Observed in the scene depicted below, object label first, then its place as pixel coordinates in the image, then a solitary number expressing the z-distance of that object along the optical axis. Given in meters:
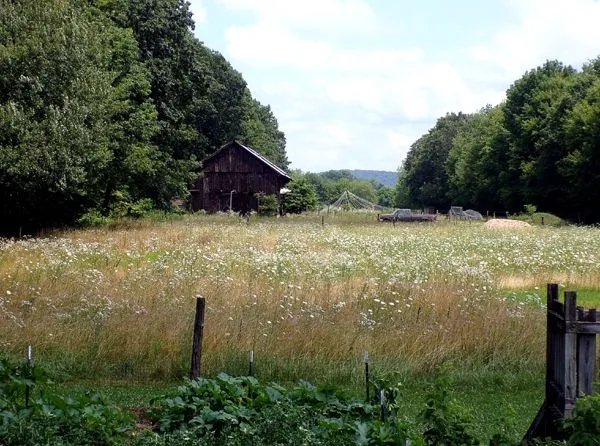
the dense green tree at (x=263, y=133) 95.18
